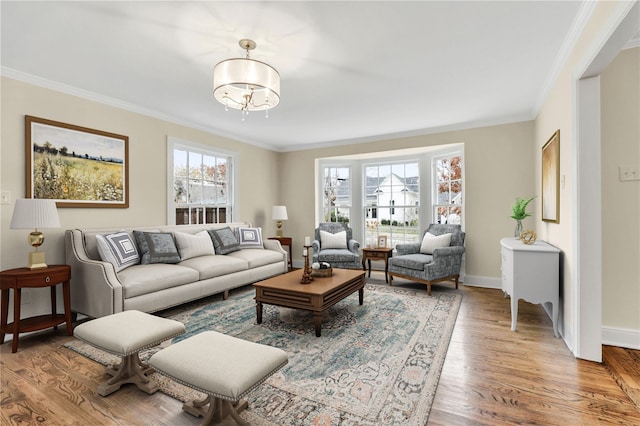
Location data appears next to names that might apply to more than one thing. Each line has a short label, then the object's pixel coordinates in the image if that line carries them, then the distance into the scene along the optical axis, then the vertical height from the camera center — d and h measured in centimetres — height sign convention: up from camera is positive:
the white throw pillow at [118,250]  319 -39
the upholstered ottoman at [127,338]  184 -77
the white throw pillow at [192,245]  397 -42
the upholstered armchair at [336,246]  512 -61
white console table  277 -59
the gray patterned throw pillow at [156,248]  359 -41
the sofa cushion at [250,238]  496 -41
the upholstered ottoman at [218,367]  142 -76
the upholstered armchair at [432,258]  421 -67
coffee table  287 -79
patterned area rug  179 -114
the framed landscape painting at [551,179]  291 +33
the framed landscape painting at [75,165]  310 +54
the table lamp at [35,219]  264 -5
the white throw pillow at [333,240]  557 -50
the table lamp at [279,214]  595 -3
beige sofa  290 -71
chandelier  238 +107
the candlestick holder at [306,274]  326 -66
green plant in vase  365 +1
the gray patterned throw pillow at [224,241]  450 -41
